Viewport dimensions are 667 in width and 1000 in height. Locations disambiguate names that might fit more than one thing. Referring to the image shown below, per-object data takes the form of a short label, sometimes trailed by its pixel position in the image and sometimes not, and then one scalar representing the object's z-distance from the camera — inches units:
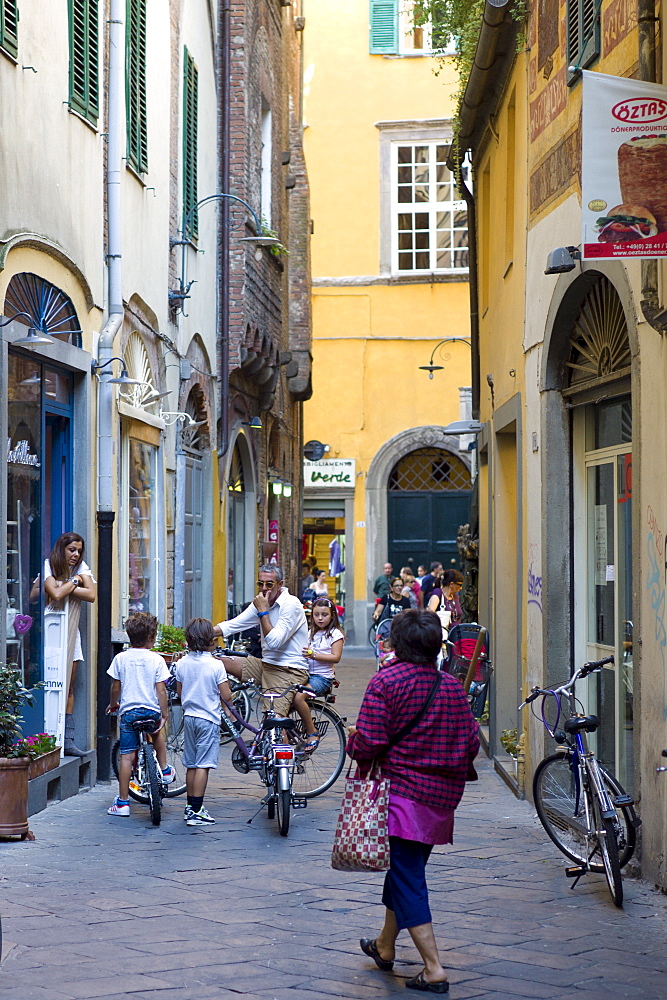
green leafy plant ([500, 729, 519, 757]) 451.8
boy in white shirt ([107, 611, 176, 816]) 360.2
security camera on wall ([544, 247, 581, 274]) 339.3
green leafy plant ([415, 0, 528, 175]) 538.0
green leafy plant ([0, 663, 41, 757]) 321.7
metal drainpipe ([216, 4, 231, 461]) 674.8
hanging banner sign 248.2
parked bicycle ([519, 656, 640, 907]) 273.0
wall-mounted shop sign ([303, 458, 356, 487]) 1184.8
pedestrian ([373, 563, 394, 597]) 1004.9
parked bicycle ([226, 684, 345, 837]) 343.0
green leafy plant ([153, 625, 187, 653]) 462.2
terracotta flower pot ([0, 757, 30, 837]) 318.3
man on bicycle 378.3
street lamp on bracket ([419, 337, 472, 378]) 1142.3
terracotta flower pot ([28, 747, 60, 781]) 352.2
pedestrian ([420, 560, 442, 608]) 828.8
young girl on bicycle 398.0
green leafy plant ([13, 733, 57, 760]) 333.4
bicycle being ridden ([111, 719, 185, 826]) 347.6
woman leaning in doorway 393.4
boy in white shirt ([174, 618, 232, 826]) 351.9
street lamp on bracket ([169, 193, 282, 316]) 553.6
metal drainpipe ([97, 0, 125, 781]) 416.8
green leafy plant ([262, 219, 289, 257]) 744.7
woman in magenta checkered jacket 210.1
